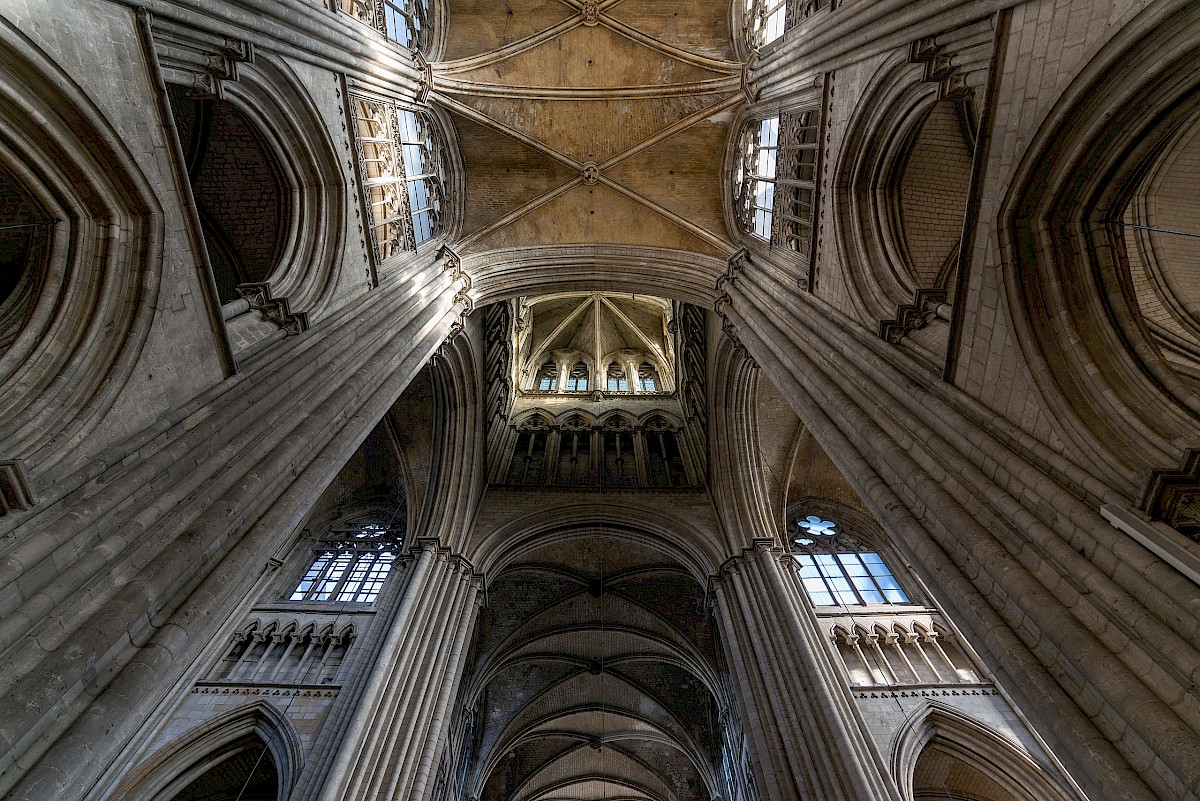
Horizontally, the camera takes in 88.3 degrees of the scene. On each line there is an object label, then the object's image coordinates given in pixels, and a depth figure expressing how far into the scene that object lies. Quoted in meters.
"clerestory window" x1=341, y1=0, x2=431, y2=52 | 10.12
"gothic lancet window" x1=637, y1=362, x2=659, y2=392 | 22.78
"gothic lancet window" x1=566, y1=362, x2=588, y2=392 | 22.55
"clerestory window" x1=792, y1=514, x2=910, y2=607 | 13.47
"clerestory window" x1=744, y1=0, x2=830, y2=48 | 10.25
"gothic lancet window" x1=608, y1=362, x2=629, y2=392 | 22.75
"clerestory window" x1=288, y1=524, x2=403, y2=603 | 13.33
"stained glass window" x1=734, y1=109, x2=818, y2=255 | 10.76
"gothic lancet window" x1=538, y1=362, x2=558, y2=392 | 22.33
